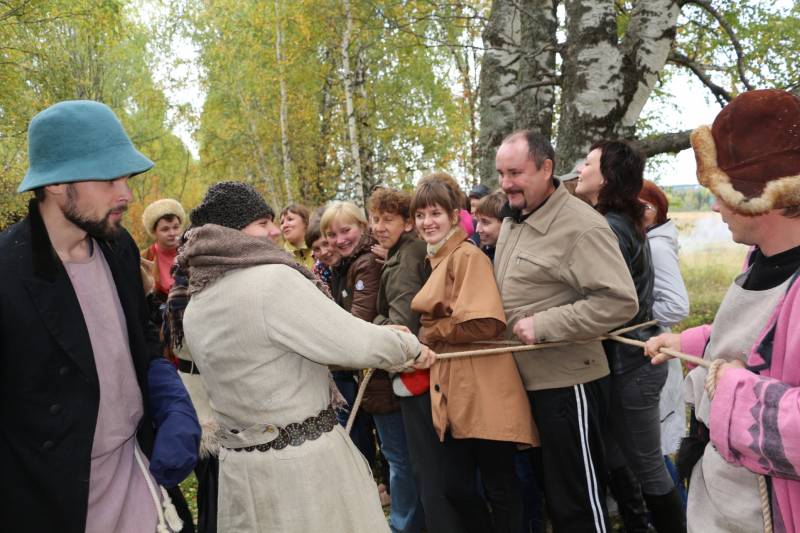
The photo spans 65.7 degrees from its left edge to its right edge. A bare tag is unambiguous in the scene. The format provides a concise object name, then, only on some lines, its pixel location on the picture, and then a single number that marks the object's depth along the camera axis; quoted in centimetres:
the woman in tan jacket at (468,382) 306
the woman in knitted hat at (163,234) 521
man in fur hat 150
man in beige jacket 290
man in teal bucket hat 191
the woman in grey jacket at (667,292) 360
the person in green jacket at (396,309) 362
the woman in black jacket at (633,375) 332
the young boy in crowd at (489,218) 410
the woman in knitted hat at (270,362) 225
